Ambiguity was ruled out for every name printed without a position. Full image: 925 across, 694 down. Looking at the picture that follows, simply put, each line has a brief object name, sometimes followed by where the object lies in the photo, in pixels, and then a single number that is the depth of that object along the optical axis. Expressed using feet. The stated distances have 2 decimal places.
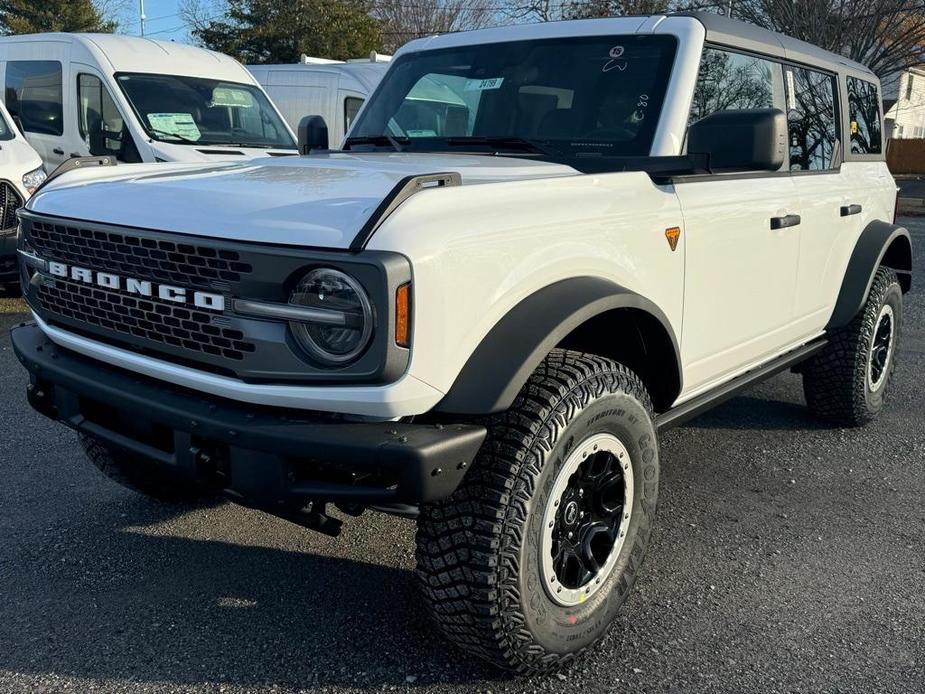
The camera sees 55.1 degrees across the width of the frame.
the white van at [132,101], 28.27
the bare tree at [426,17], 112.57
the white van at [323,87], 40.96
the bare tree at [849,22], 63.05
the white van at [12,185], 23.86
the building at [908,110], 142.24
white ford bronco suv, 7.07
